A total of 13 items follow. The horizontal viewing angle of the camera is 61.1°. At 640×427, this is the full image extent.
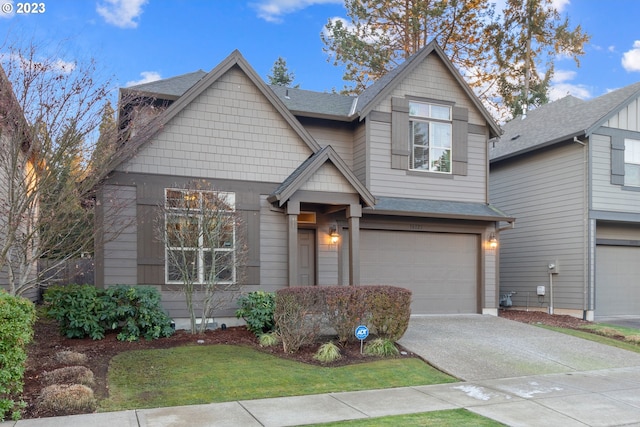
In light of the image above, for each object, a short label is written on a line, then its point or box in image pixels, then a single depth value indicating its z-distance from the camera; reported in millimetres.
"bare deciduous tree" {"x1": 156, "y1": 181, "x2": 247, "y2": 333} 9734
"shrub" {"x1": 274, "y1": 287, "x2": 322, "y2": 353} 8789
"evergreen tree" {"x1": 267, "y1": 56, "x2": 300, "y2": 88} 34969
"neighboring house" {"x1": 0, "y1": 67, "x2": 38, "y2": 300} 7594
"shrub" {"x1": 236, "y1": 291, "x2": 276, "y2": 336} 9820
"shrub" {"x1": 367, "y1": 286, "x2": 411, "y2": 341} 9070
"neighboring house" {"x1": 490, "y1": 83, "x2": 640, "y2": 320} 14609
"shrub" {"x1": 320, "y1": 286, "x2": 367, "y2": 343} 8883
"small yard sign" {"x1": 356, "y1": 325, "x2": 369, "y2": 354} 8727
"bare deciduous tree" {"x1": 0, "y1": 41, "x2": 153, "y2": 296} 7742
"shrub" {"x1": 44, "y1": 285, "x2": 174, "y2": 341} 9086
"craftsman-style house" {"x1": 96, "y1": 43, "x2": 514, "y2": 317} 10469
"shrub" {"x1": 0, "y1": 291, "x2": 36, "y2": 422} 5465
